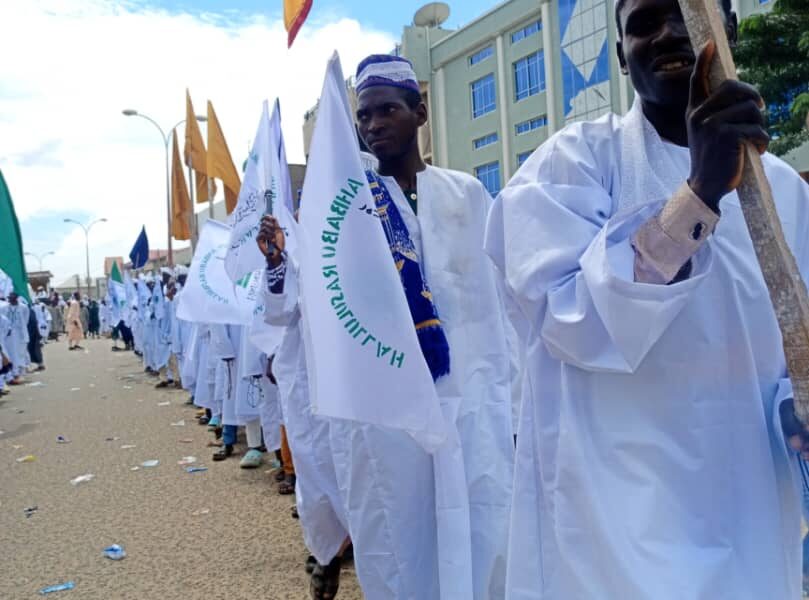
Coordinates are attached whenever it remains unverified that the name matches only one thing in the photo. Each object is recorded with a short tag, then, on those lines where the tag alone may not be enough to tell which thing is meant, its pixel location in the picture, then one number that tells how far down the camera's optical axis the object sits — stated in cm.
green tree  1091
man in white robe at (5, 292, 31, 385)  1583
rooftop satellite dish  3002
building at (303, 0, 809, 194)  2250
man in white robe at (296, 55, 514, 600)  264
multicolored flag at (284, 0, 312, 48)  264
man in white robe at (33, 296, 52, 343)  2178
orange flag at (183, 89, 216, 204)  1163
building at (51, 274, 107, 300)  7983
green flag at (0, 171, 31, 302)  531
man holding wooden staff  137
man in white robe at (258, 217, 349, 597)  350
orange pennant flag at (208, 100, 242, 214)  804
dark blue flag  1834
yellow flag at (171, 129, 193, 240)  1352
